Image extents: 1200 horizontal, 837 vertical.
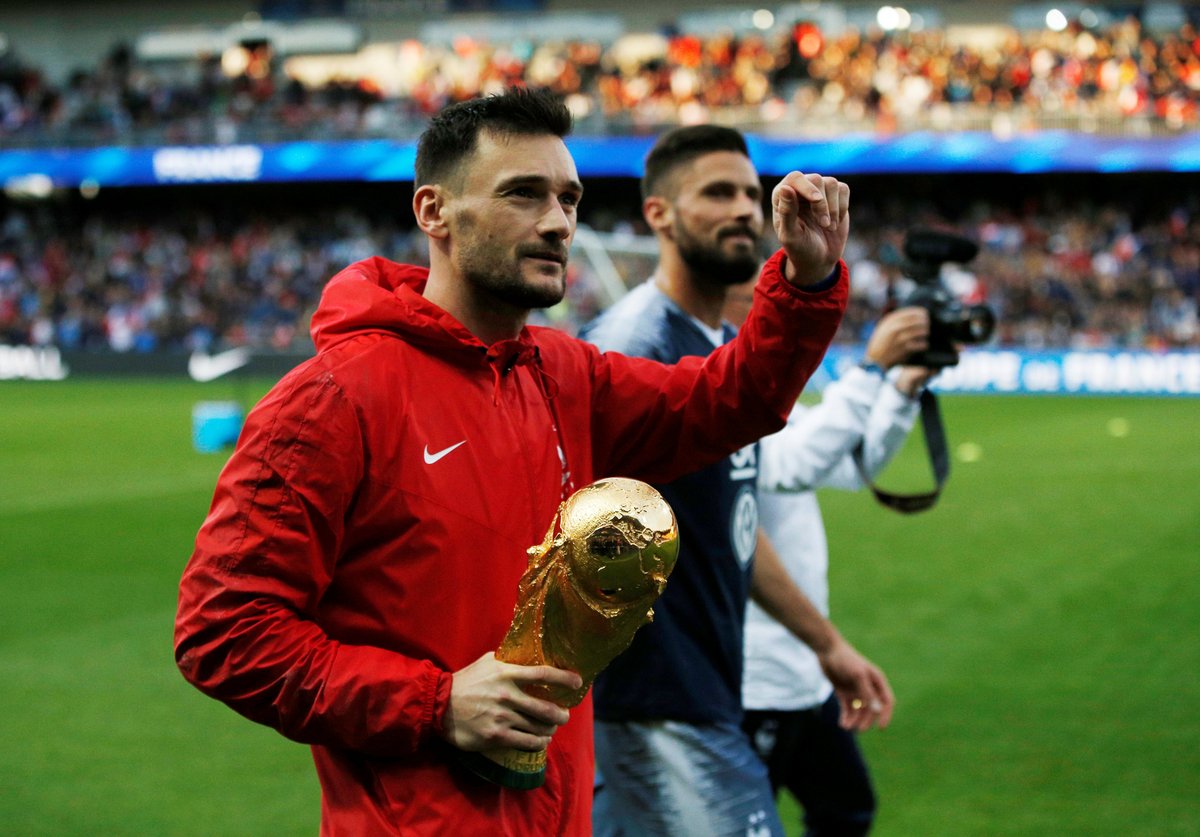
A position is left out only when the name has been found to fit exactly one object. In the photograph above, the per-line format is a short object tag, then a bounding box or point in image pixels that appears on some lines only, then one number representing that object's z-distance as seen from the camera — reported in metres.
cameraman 3.77
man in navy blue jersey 3.13
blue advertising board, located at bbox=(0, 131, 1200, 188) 28.41
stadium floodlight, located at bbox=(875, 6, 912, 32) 33.47
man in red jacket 2.02
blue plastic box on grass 16.31
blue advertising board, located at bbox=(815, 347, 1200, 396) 22.73
